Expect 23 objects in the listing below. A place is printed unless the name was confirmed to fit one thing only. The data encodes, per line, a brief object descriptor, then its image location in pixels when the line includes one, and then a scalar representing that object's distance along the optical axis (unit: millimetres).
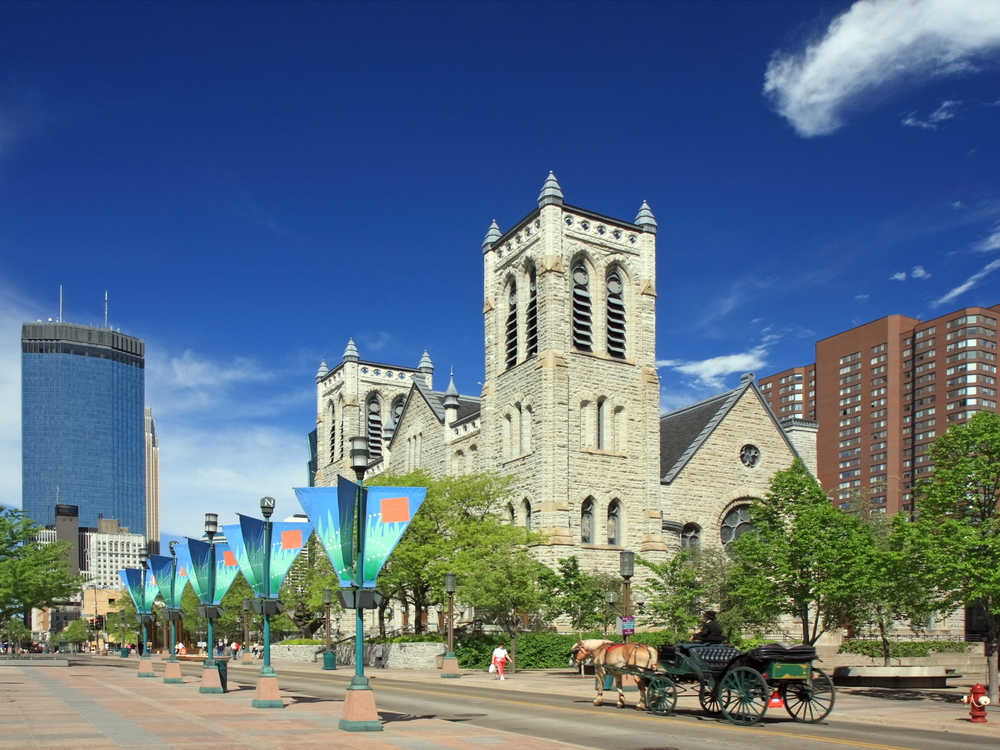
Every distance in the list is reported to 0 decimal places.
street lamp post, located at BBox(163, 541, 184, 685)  31953
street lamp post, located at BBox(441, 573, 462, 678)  35344
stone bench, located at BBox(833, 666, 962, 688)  27594
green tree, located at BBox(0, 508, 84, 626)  54406
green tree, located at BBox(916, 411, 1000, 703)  21875
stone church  46812
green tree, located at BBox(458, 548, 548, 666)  38156
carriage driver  18797
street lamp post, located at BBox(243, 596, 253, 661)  66725
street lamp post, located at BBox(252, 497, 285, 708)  20859
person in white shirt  33109
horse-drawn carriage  17422
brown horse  19875
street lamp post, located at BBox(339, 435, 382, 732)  16203
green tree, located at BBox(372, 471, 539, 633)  41562
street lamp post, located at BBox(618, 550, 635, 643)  25922
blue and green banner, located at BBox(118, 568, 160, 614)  43500
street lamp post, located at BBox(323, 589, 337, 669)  45812
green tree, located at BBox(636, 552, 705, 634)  39094
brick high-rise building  133250
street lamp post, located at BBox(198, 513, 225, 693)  25969
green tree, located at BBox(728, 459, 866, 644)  27953
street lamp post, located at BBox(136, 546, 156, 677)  38469
